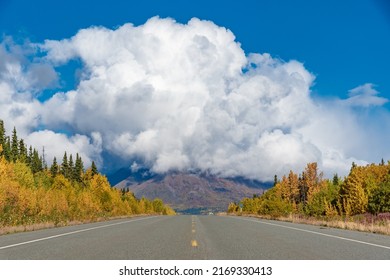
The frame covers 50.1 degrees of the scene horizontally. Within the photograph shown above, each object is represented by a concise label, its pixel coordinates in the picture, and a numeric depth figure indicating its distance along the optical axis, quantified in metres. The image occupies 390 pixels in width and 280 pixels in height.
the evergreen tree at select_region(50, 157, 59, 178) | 112.82
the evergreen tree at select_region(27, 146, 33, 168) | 110.84
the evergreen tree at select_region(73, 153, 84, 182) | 115.94
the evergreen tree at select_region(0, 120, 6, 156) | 95.74
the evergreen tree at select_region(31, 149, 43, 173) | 112.38
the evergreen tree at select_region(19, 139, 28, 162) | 110.88
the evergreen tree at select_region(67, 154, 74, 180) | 113.65
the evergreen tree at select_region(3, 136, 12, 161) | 97.30
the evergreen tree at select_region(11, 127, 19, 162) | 106.56
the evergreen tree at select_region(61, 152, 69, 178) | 112.88
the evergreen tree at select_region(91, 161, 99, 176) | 120.00
